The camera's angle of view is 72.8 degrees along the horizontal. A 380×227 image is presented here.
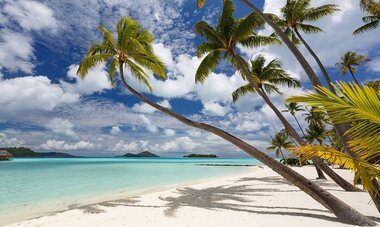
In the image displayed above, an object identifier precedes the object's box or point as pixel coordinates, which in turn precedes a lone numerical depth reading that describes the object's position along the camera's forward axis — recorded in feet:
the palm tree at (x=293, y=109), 99.22
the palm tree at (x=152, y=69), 20.49
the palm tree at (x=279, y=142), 131.54
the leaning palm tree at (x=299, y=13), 34.53
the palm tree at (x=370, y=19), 49.77
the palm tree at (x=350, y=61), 80.59
